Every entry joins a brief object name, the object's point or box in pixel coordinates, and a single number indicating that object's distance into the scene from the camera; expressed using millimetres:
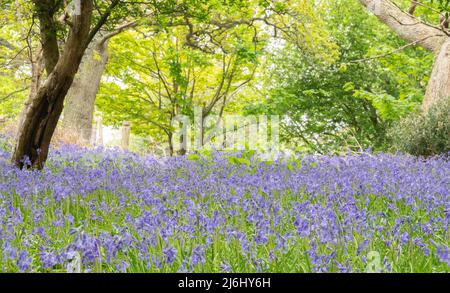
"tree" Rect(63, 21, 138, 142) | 14109
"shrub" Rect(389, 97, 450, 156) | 10000
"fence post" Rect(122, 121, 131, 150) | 17297
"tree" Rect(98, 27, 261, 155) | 16891
